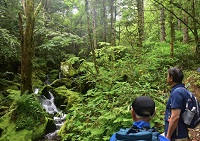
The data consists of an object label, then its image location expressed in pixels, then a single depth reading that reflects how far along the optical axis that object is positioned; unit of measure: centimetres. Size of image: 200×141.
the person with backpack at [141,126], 155
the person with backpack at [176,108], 244
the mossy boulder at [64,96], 974
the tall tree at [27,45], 786
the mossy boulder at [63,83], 1264
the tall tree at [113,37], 1397
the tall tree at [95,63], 748
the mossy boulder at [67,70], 1466
